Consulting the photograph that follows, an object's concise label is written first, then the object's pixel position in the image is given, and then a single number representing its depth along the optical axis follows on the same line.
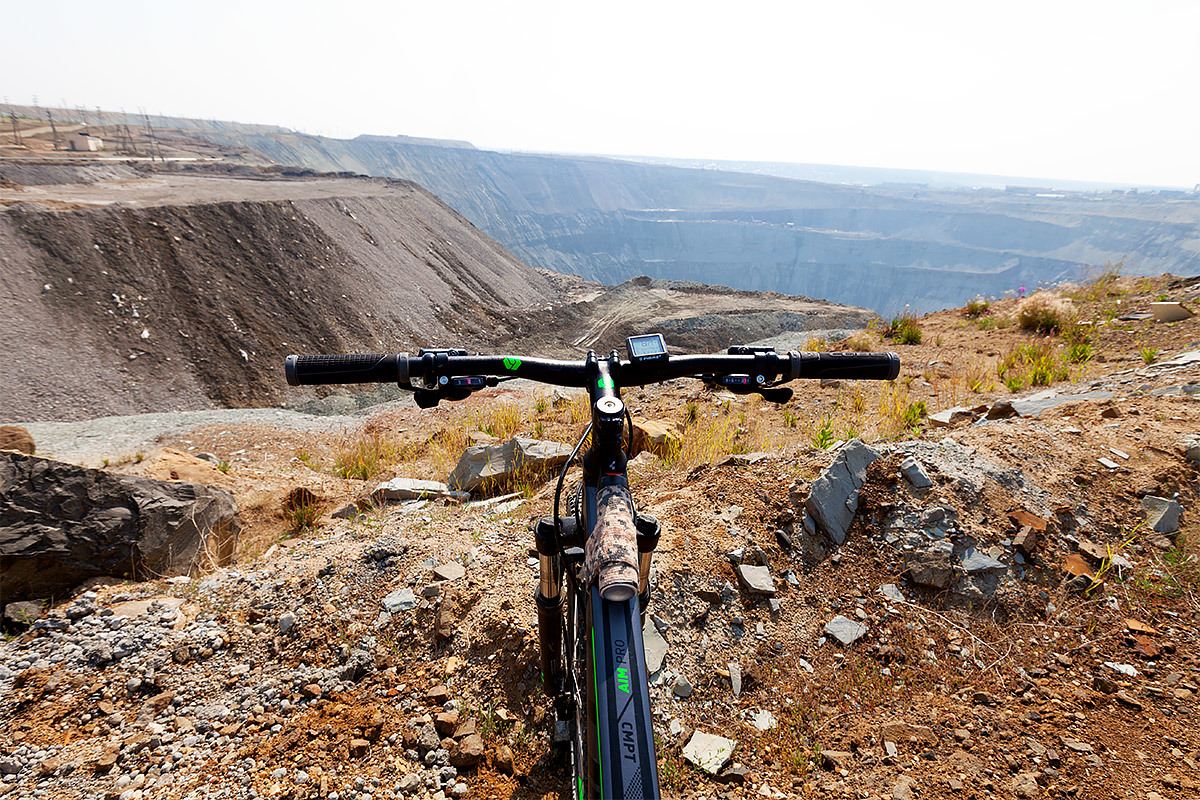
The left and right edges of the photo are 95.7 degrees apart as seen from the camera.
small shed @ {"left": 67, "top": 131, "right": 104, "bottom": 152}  50.62
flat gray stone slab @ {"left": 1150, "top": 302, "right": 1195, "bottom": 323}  8.51
